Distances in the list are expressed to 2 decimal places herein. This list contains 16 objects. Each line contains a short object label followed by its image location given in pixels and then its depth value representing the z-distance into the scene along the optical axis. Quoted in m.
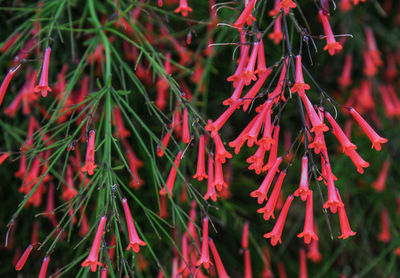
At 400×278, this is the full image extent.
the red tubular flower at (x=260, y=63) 0.64
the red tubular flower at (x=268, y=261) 0.77
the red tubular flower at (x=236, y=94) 0.62
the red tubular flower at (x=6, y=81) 0.64
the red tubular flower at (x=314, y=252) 0.77
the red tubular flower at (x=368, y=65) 0.81
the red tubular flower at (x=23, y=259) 0.62
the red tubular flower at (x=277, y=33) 0.67
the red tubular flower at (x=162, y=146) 0.64
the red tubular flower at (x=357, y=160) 0.62
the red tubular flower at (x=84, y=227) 0.72
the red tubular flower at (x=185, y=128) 0.65
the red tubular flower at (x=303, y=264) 0.76
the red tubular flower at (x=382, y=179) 0.80
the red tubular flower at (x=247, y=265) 0.71
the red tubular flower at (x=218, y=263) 0.65
